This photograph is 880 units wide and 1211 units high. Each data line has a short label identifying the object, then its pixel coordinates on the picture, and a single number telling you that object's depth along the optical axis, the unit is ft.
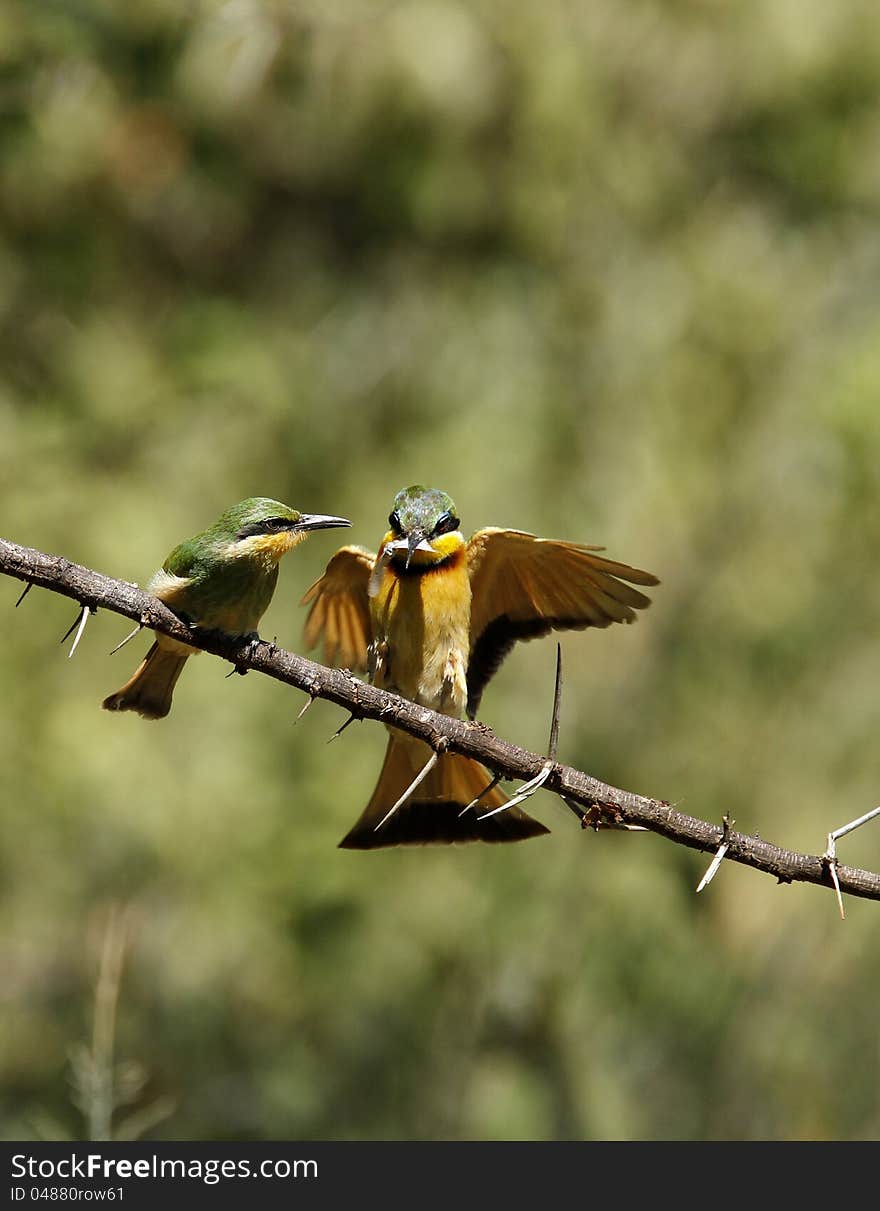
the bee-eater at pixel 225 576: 14.69
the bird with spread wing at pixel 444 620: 18.61
